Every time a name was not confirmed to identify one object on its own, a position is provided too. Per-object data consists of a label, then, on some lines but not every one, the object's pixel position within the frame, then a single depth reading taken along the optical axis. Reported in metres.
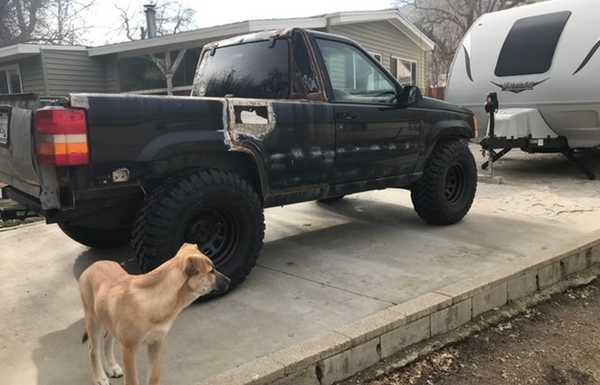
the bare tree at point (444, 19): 33.59
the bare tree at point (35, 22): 26.16
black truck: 3.63
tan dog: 2.57
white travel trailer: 8.94
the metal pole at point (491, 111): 9.45
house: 16.28
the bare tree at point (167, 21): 36.89
